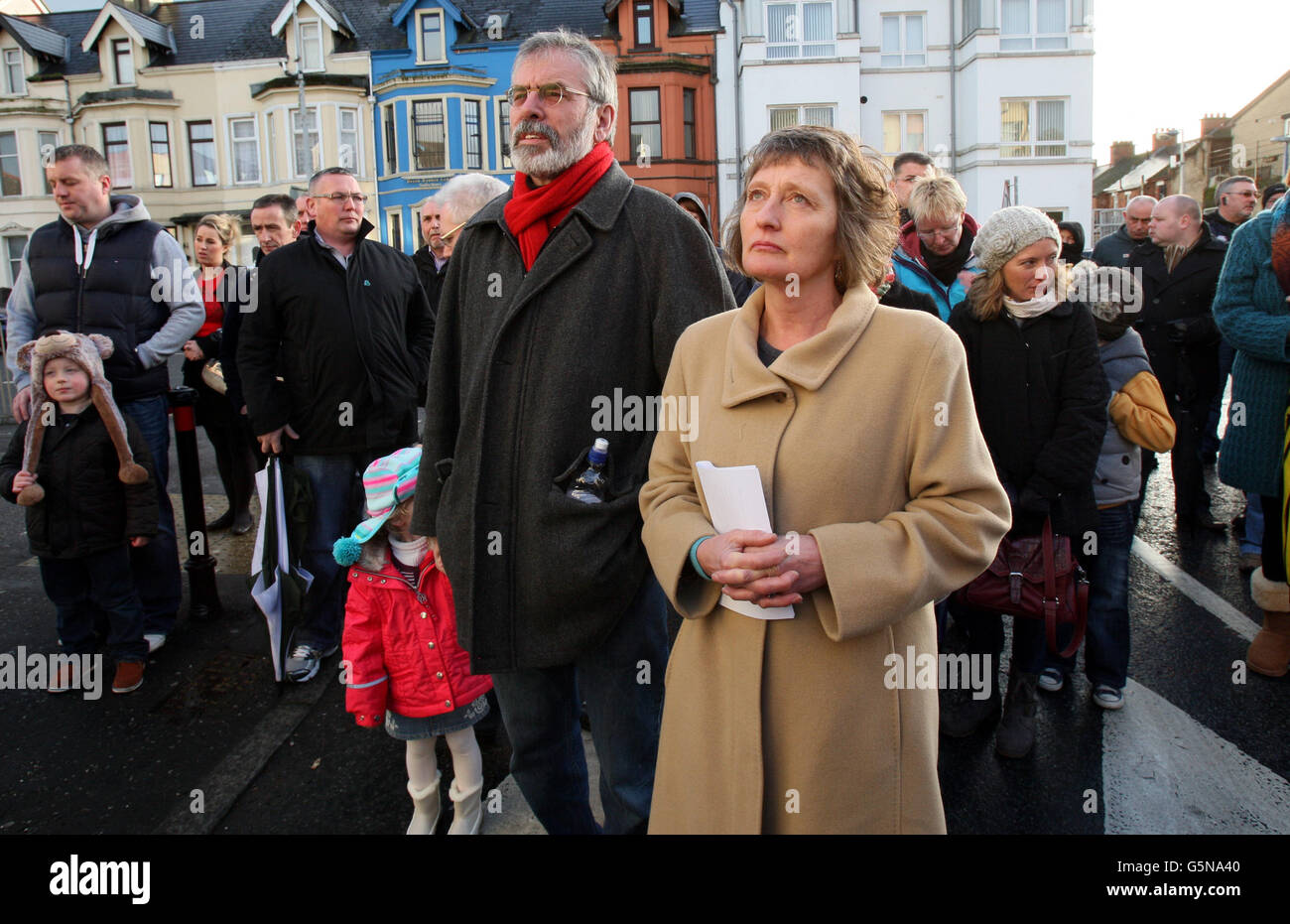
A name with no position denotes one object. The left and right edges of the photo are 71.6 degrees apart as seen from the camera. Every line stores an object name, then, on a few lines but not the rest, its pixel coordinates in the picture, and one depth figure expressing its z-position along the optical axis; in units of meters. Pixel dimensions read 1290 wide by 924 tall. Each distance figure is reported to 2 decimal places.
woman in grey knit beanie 3.43
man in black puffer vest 4.69
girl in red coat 3.01
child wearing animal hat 4.23
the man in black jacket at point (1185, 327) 6.39
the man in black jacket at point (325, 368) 4.44
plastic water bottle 2.36
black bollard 5.07
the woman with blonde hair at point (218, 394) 6.46
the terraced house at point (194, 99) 31.59
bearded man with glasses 2.40
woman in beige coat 1.80
